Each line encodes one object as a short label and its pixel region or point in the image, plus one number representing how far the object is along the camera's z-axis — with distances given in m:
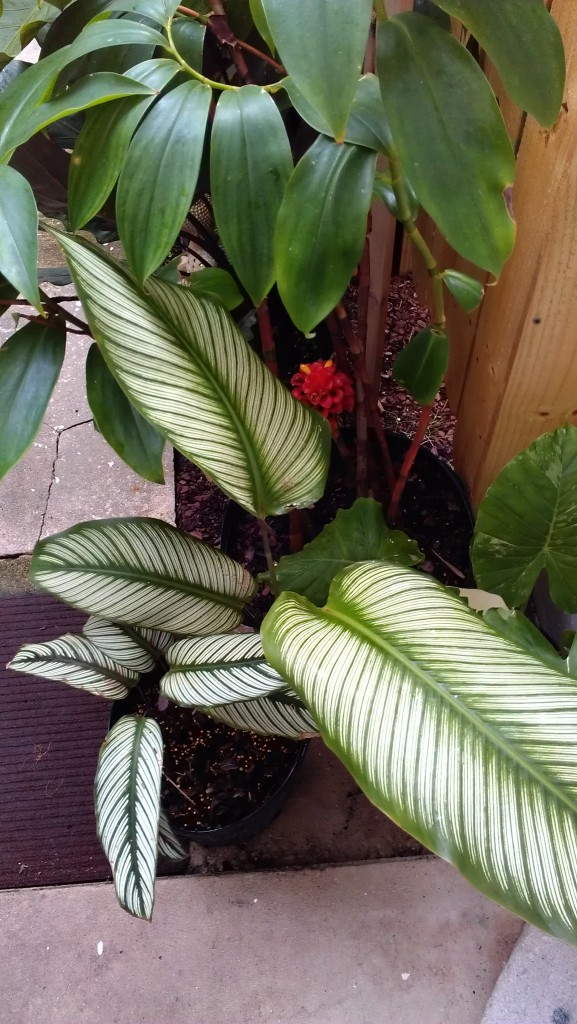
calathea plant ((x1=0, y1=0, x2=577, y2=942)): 0.43
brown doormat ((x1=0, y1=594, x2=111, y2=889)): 1.12
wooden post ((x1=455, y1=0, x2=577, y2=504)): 0.67
